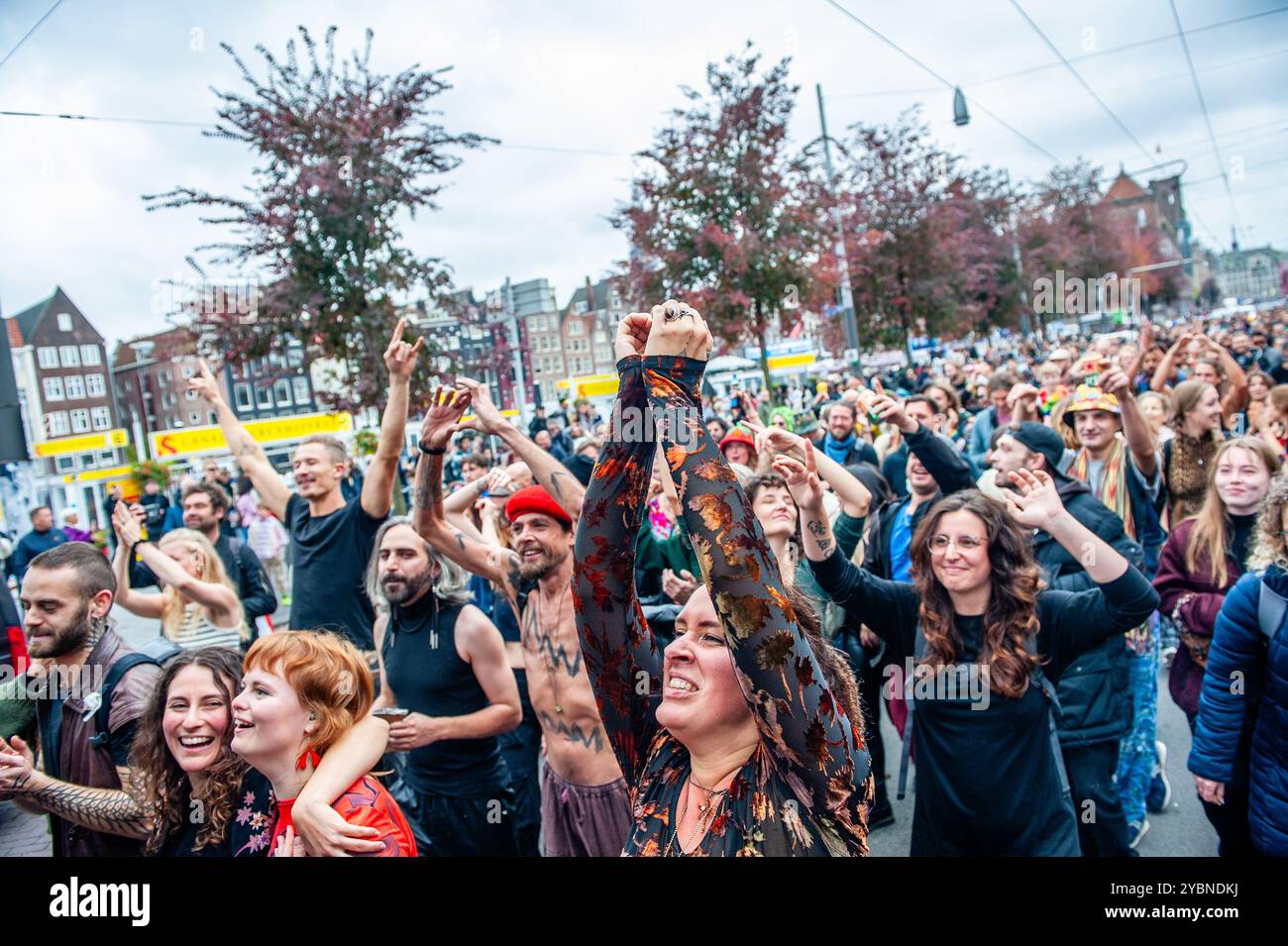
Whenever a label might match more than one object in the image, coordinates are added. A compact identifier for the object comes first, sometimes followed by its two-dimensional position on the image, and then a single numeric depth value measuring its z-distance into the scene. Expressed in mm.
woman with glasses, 2395
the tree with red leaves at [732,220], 9102
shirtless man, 2789
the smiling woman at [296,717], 2008
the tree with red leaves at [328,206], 7250
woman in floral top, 1455
